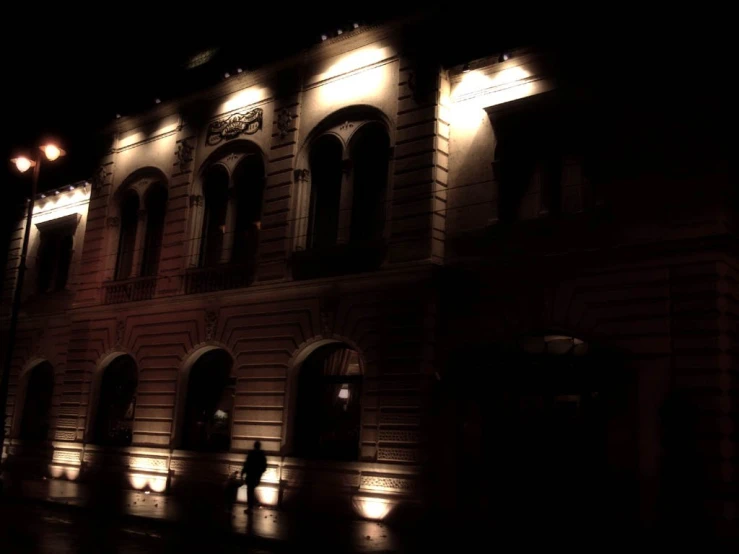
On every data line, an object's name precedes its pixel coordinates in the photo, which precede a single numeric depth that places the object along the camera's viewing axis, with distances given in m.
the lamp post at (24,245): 19.41
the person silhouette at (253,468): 18.20
